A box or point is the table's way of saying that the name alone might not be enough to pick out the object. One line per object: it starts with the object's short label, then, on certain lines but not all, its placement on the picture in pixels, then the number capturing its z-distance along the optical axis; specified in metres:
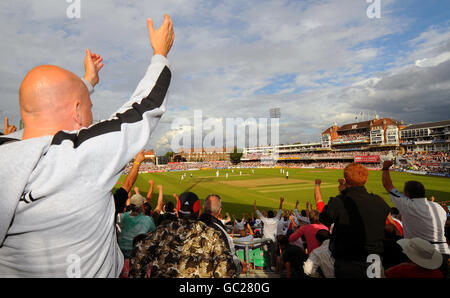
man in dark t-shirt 2.89
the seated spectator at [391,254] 3.61
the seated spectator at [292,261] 4.55
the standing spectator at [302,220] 7.57
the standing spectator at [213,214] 2.22
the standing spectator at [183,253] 1.78
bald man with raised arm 0.96
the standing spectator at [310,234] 4.72
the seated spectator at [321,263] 3.22
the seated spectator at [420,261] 2.77
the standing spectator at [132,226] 4.53
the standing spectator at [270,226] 7.29
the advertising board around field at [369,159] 66.69
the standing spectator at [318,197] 3.98
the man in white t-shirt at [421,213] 4.08
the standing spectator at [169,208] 5.84
